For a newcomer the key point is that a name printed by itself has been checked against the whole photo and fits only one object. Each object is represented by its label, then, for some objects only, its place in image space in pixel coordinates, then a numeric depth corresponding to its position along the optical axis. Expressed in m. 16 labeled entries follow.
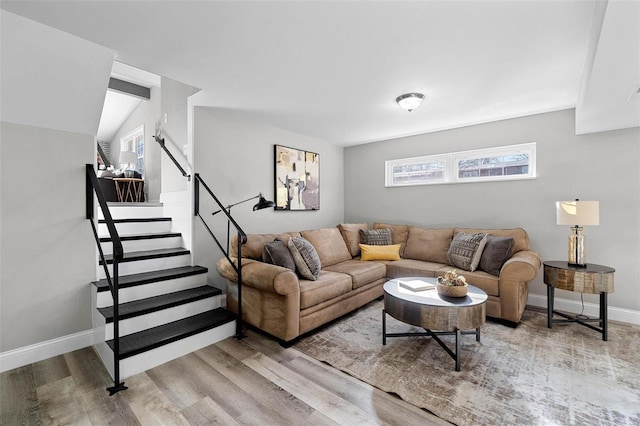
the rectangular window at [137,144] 5.99
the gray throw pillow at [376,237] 4.46
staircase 2.28
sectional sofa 2.65
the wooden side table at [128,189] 5.07
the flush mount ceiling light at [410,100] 3.01
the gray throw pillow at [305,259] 3.11
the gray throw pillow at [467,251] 3.51
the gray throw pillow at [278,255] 3.04
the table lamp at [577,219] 2.81
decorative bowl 2.45
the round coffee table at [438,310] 2.24
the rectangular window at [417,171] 4.59
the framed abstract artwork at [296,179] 4.36
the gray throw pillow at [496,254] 3.34
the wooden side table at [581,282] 2.71
